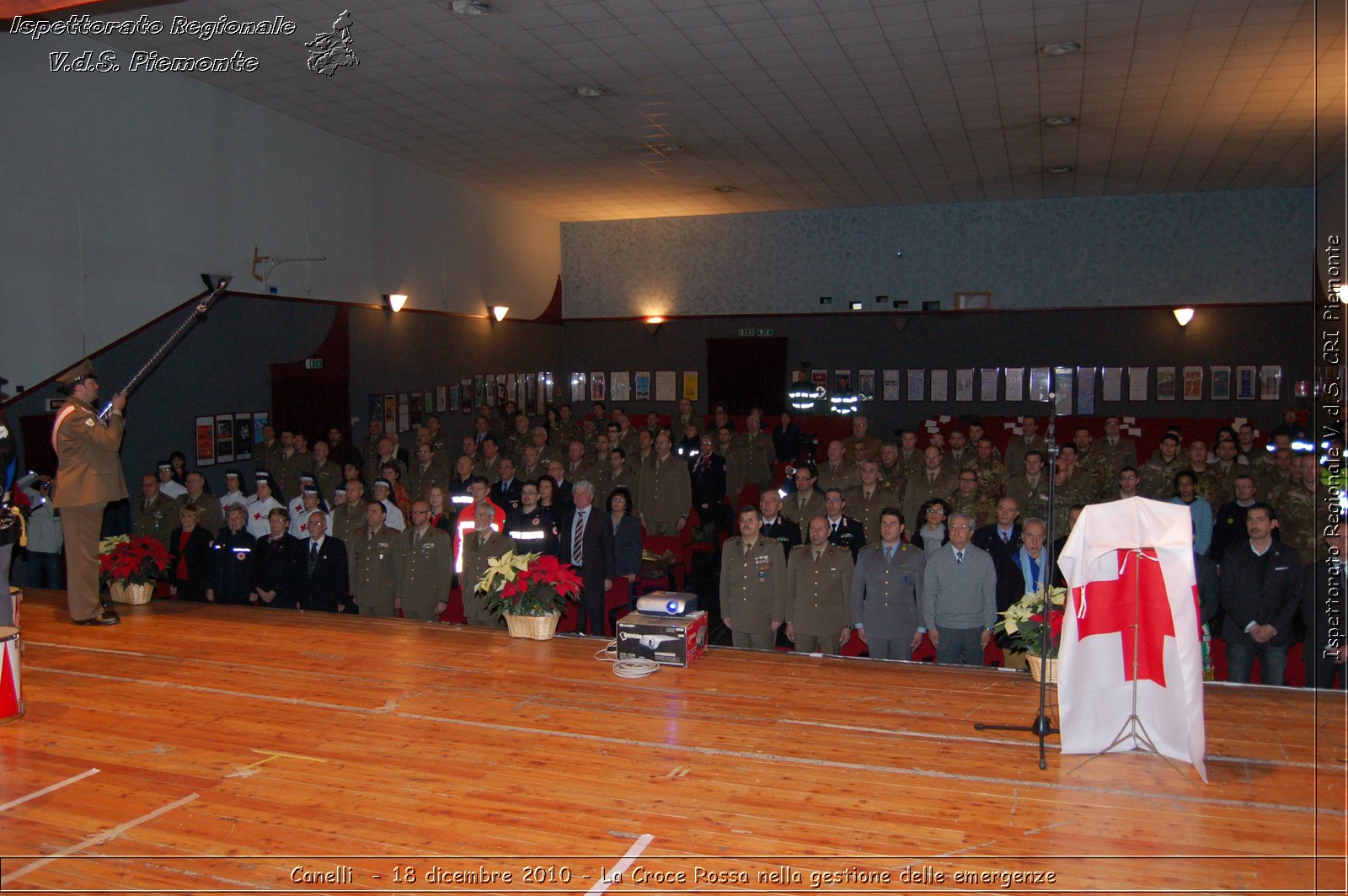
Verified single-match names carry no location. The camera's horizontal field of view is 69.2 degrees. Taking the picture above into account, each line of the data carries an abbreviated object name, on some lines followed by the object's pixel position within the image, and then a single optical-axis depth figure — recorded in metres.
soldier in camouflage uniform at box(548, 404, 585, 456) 16.43
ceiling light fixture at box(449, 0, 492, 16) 8.76
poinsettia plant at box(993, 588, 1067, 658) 5.79
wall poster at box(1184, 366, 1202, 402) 17.16
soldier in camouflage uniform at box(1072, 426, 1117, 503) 10.93
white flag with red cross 4.75
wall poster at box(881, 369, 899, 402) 18.69
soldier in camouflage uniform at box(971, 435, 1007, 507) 10.17
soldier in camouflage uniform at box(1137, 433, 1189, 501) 10.79
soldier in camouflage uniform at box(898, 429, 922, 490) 11.91
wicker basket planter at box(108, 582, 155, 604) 8.12
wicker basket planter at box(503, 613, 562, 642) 7.11
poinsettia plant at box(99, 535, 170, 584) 7.98
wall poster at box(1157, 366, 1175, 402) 17.27
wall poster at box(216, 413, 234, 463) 11.52
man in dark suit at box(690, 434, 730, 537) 12.57
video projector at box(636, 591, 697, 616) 6.61
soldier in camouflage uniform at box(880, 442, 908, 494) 11.25
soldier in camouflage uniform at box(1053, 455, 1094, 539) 9.72
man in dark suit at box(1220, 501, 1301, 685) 6.83
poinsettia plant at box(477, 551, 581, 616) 6.98
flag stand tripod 4.93
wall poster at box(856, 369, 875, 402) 18.83
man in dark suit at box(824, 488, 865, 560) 8.40
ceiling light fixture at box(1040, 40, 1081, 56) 9.72
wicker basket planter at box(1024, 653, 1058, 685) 5.73
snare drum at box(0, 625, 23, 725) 5.56
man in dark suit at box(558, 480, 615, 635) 8.52
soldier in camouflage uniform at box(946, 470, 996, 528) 9.14
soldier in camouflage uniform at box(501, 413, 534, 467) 14.67
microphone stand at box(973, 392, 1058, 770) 4.40
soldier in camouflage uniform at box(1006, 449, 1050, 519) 9.59
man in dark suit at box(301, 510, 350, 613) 8.46
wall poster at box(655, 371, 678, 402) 20.08
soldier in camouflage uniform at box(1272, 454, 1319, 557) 7.96
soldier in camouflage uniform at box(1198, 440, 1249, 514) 9.94
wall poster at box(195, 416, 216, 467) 11.25
